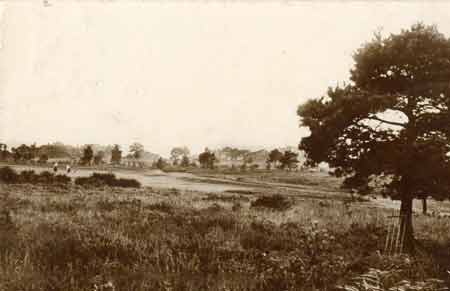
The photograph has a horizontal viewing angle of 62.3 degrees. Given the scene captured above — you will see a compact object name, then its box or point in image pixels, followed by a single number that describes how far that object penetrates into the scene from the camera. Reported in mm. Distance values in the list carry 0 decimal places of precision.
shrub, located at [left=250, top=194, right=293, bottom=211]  22891
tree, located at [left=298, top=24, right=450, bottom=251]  10750
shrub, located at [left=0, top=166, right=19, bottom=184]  33000
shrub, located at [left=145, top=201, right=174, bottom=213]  16672
